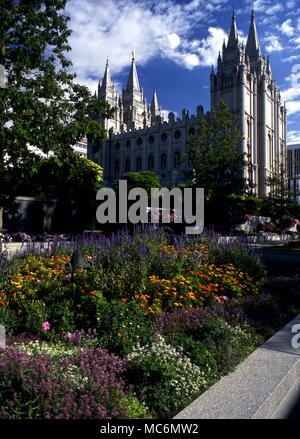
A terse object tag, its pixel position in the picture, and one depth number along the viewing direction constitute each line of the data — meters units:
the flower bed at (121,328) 2.69
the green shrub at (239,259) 7.72
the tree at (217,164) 28.33
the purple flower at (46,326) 4.22
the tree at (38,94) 13.78
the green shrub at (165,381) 2.92
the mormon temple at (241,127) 79.38
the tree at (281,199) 32.09
